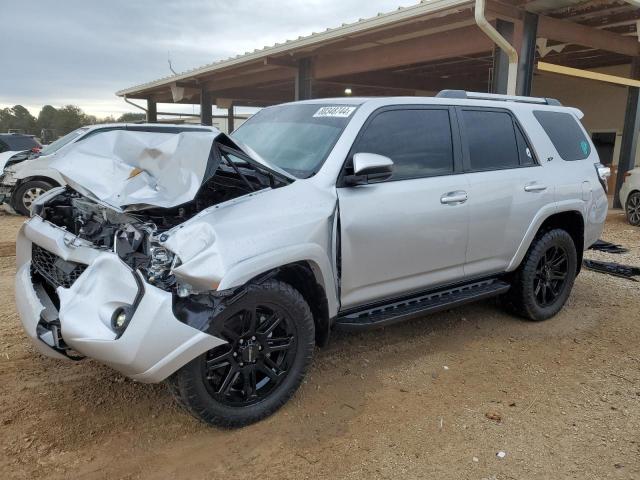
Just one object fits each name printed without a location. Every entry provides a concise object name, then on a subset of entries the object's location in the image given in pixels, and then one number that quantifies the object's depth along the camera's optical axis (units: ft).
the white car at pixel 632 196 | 34.60
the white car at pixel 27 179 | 32.73
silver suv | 8.76
